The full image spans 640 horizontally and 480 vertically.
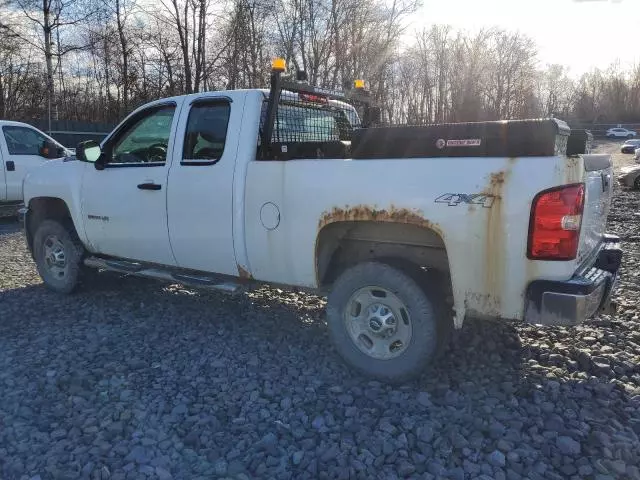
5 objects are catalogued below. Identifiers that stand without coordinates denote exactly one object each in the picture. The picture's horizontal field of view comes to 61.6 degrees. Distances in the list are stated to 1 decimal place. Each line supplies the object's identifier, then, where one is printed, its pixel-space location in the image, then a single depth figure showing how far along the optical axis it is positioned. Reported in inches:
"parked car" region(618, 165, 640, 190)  685.3
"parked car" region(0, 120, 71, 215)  403.9
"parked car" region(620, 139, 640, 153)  1793.8
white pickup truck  121.0
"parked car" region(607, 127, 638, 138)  2657.5
